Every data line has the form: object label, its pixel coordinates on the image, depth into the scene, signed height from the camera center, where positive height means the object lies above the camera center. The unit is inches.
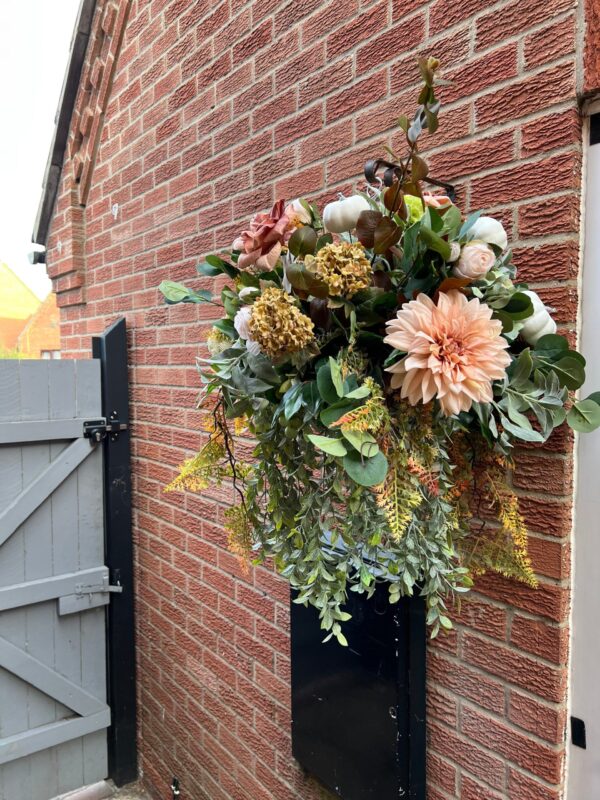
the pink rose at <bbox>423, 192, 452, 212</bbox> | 34.9 +10.8
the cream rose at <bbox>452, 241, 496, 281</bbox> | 31.5 +6.2
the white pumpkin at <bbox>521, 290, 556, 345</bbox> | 36.0 +3.0
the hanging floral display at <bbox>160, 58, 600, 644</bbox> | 29.8 -0.2
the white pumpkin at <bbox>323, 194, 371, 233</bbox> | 33.7 +9.6
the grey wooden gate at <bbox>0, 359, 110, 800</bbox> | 99.2 -38.1
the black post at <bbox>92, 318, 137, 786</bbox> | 107.7 -37.0
